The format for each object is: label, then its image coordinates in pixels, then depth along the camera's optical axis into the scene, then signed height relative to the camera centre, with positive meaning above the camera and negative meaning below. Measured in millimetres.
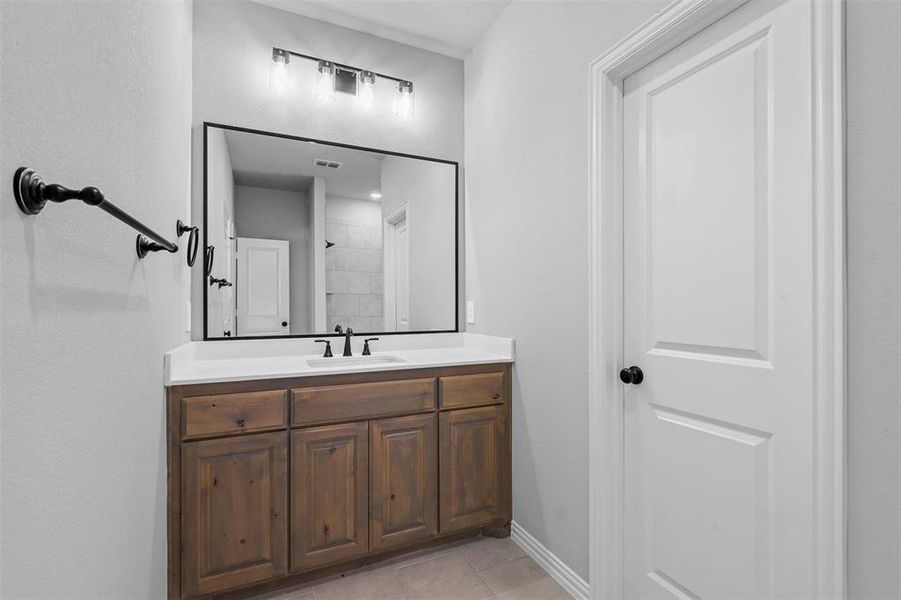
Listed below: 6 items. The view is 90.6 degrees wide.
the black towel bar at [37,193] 559 +140
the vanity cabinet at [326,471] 1637 -718
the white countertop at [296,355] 1714 -283
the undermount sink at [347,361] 2021 -301
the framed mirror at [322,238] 2168 +330
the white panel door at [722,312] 1121 -39
